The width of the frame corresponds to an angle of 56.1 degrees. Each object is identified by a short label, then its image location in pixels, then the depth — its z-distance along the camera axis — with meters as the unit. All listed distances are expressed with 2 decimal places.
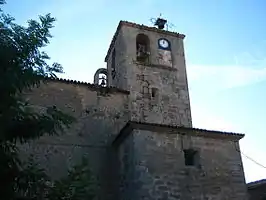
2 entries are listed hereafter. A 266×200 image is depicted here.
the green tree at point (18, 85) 3.46
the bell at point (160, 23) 11.82
